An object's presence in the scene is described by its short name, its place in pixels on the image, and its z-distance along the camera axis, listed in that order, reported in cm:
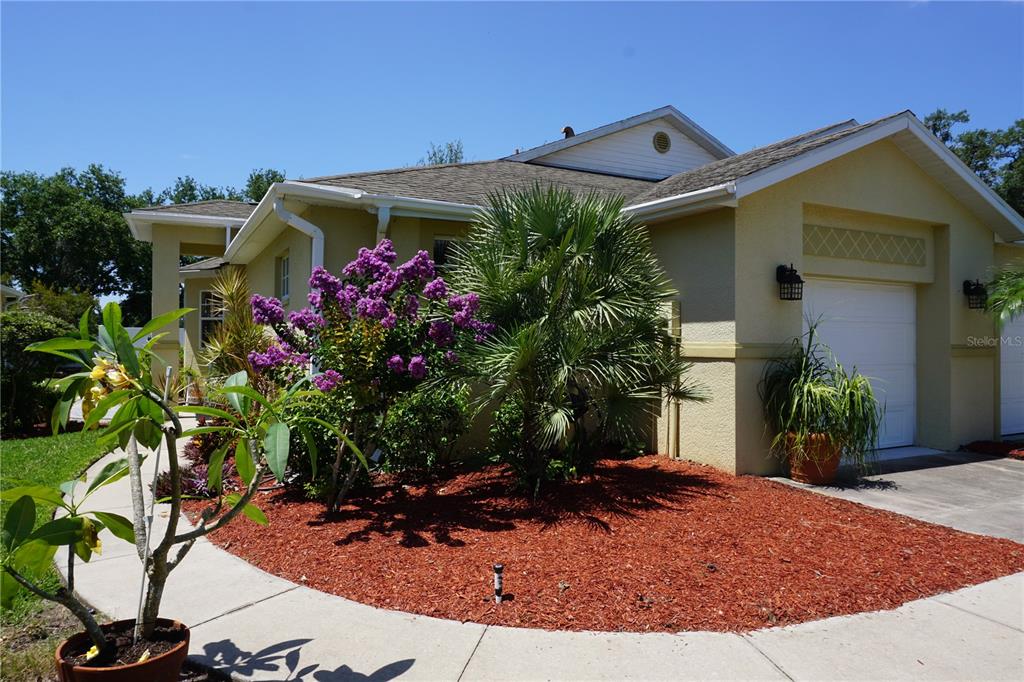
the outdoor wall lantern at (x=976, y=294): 971
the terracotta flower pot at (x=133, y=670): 271
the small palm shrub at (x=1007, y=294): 909
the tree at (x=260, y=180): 3998
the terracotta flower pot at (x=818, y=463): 725
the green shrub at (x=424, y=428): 711
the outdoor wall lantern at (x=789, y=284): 787
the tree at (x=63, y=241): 3847
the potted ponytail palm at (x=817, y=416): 718
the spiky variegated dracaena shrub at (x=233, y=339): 897
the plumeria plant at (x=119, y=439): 253
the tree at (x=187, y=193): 4928
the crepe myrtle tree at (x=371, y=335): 578
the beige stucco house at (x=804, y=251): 782
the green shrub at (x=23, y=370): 1177
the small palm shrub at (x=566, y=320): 601
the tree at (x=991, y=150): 3081
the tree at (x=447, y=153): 3922
